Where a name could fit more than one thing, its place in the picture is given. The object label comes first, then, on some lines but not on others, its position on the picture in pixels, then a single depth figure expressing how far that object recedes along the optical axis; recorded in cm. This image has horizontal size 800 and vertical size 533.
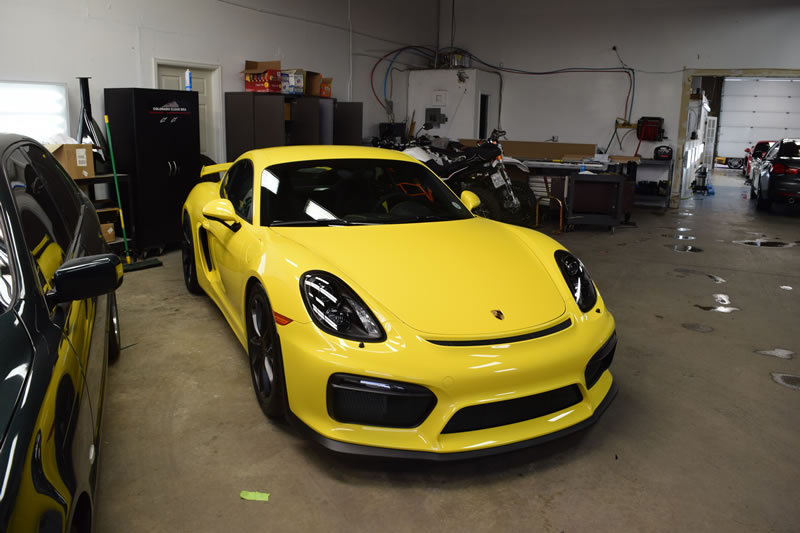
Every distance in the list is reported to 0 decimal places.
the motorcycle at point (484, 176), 714
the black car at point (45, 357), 103
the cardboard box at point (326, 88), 799
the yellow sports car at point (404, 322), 200
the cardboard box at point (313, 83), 780
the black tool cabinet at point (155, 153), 541
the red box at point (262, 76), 728
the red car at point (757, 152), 1448
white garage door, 1936
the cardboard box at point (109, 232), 524
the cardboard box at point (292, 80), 744
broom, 514
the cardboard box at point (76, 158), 487
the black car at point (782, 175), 918
